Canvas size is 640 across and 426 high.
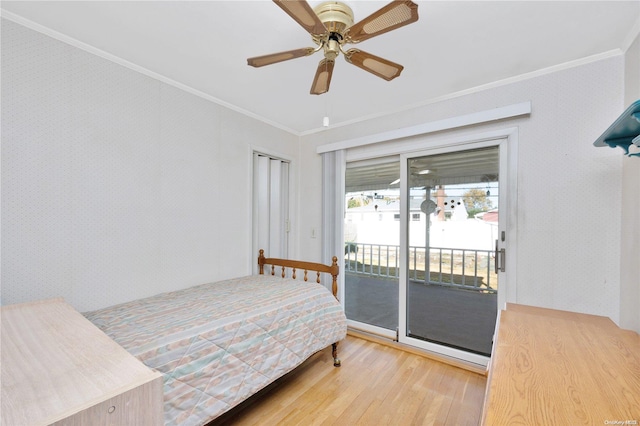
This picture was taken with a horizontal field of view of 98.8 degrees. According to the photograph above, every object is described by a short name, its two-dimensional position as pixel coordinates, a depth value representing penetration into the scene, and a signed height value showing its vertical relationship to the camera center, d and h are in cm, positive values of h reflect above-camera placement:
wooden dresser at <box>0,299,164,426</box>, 71 -51
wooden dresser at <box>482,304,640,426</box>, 80 -59
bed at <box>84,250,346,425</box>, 135 -73
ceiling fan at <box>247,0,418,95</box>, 108 +80
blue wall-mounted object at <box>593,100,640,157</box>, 109 +41
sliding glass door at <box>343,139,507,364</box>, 239 -32
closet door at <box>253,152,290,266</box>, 305 +8
